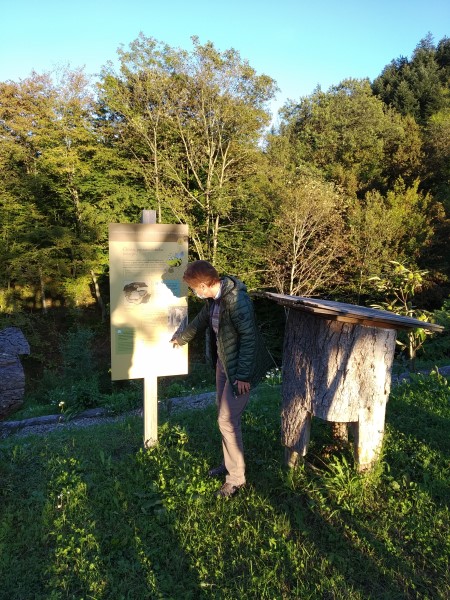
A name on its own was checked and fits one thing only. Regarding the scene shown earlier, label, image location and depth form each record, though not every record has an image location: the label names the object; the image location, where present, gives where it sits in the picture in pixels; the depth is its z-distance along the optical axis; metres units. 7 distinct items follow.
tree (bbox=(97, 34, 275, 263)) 14.81
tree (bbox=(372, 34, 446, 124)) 29.64
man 3.06
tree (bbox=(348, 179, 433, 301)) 15.80
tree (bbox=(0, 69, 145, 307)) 15.70
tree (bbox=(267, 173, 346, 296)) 15.23
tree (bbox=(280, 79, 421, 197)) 20.00
